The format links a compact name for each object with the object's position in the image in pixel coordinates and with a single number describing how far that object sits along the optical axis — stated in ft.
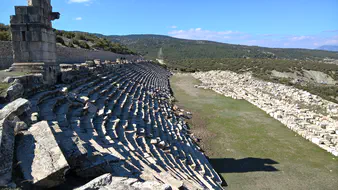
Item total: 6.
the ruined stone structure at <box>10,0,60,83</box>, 25.09
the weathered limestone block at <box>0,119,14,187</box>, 8.37
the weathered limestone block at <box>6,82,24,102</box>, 16.63
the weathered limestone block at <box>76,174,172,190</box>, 9.10
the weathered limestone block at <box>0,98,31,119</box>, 12.49
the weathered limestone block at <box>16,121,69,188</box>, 9.11
